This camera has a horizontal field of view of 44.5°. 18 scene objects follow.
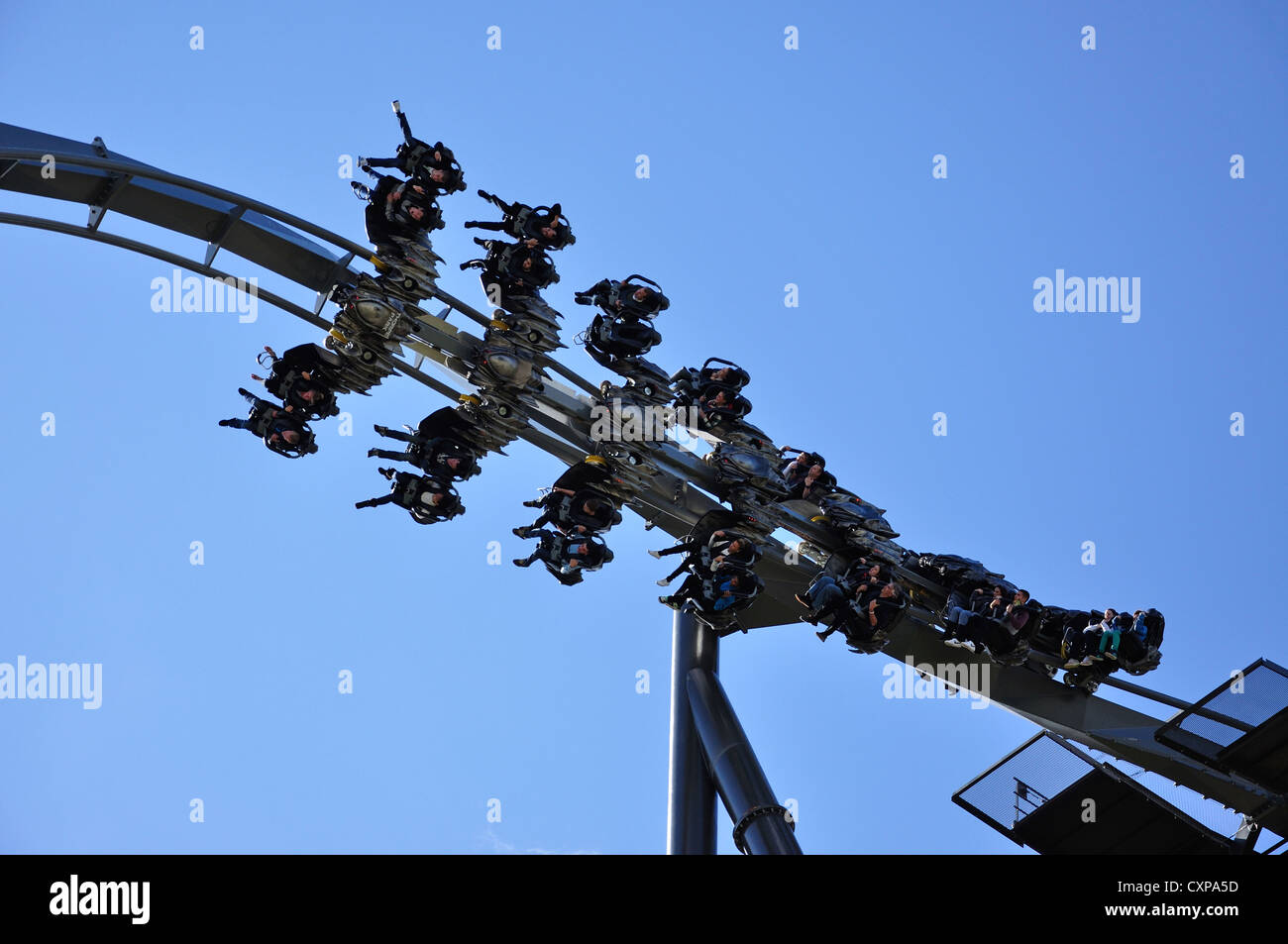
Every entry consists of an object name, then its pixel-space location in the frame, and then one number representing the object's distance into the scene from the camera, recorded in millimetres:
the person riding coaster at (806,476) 16609
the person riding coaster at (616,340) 15773
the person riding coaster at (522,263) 15188
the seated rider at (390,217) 14633
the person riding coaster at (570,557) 14508
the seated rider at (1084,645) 17375
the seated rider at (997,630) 16812
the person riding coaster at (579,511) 14711
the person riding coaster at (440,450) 14625
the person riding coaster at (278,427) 14914
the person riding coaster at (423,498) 14492
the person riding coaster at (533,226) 15289
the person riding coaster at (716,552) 14922
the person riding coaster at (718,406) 16234
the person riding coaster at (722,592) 14852
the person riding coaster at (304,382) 14945
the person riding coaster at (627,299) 15758
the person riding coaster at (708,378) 16375
